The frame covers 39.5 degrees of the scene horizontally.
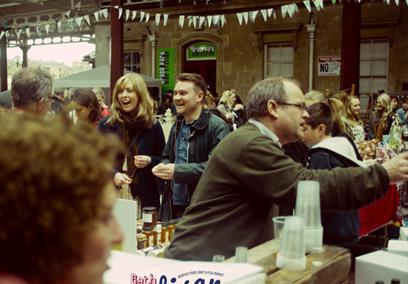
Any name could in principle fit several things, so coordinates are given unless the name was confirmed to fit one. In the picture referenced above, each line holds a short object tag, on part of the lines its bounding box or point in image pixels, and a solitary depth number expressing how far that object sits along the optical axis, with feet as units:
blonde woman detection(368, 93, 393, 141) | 27.74
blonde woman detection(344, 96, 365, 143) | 22.07
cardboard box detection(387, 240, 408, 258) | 6.36
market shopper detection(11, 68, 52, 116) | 10.70
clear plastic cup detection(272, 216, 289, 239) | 6.45
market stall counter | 5.48
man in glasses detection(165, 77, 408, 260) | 6.72
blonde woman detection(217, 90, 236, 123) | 33.95
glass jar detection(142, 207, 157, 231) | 9.64
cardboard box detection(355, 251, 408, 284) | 5.75
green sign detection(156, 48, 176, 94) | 55.83
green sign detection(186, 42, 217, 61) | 53.93
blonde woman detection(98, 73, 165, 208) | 13.20
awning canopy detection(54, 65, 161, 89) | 49.90
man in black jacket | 13.20
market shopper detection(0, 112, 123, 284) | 1.78
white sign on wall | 46.75
